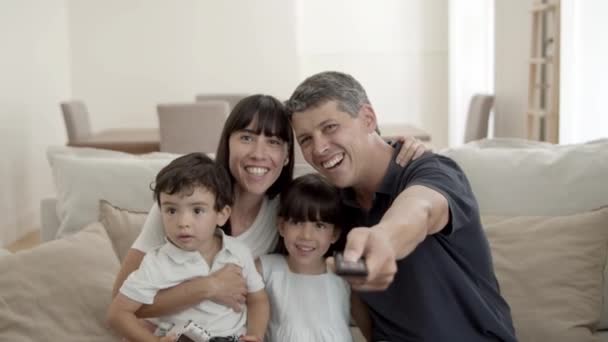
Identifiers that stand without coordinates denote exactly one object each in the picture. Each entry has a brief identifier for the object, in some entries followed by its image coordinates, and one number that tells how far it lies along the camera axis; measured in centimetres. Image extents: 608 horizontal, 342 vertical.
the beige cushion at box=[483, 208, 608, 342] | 193
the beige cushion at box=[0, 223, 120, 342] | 191
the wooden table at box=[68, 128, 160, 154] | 526
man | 154
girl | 183
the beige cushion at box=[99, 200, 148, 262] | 219
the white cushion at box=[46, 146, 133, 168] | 245
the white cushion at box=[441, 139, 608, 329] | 208
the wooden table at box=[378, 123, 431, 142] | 491
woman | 176
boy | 174
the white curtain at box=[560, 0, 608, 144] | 391
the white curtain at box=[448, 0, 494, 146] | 666
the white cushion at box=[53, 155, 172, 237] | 227
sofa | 194
